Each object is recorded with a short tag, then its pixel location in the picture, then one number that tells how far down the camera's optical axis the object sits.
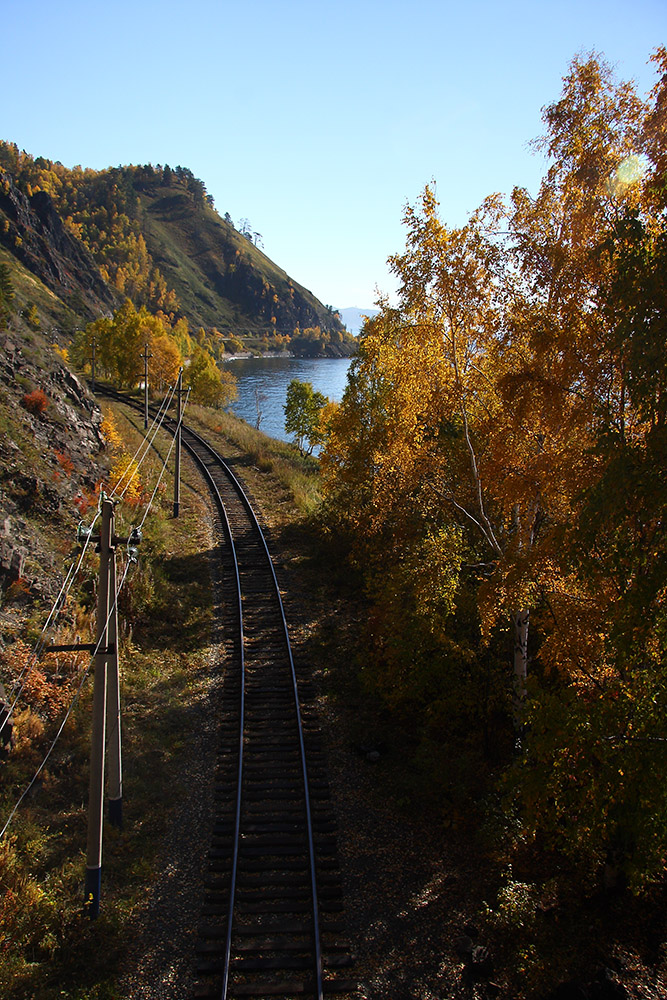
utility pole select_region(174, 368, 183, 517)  27.53
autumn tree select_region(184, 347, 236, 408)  73.81
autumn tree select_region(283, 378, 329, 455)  58.66
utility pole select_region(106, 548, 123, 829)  9.78
